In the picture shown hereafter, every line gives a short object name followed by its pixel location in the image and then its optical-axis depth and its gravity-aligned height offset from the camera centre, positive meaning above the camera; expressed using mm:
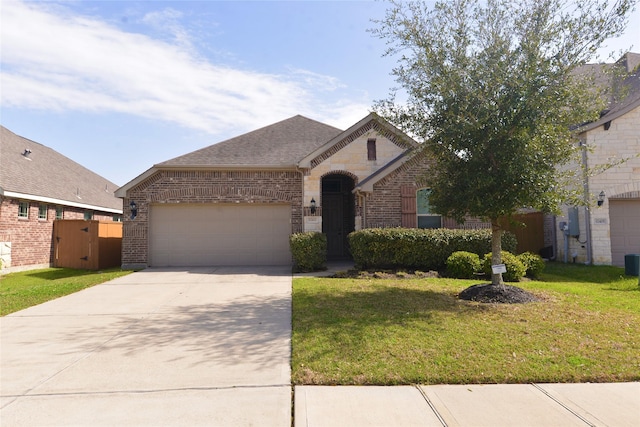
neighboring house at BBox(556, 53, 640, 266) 12266 +1385
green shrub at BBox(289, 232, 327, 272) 12445 -496
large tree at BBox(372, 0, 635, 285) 7129 +2601
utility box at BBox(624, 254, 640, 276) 10680 -829
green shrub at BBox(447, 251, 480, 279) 10547 -816
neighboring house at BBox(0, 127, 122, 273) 13648 +1470
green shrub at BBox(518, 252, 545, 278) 10727 -807
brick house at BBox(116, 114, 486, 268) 13969 +1309
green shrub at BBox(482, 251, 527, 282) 10016 -854
